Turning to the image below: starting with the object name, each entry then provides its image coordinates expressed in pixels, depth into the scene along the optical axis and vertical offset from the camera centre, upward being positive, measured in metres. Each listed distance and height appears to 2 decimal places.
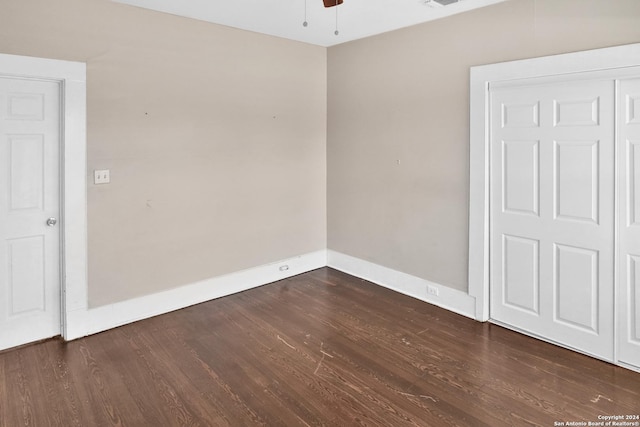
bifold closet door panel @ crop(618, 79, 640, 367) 2.72 -0.13
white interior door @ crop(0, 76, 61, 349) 3.06 -0.06
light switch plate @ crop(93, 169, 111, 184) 3.36 +0.22
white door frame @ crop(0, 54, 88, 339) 3.17 +0.12
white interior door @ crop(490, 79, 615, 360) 2.89 -0.07
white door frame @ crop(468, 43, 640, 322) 3.27 +0.31
